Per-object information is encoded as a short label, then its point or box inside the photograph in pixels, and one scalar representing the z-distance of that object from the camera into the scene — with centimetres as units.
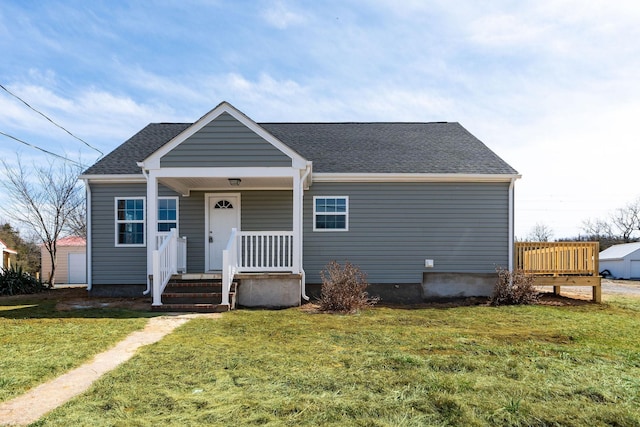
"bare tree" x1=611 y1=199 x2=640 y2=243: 4919
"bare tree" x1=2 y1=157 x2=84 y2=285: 2016
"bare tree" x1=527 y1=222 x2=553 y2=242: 5992
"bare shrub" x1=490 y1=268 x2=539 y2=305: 1044
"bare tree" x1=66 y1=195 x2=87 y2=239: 2382
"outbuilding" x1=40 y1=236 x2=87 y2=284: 2339
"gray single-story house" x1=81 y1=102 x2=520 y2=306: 1138
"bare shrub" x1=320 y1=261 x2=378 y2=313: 911
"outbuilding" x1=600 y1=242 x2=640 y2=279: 3000
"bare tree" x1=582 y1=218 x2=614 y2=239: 5312
